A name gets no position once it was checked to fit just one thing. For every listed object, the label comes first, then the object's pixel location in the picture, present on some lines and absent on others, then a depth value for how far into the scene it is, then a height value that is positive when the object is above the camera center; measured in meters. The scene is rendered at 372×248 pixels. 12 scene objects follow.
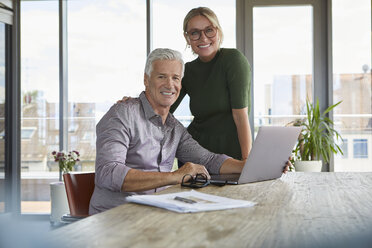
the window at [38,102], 5.44 +0.30
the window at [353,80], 4.91 +0.50
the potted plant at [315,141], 4.69 -0.16
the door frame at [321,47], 4.94 +0.87
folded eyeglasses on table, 1.71 -0.22
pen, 1.25 -0.21
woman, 2.47 +0.21
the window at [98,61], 5.37 +0.79
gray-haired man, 1.73 -0.08
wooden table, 0.87 -0.22
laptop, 1.82 -0.13
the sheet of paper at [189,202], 1.18 -0.21
